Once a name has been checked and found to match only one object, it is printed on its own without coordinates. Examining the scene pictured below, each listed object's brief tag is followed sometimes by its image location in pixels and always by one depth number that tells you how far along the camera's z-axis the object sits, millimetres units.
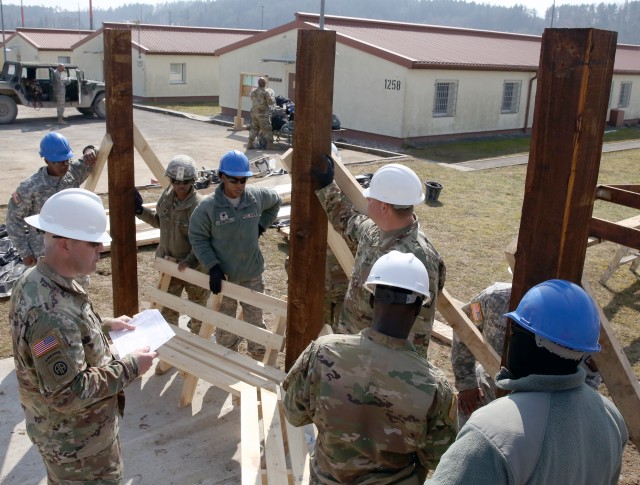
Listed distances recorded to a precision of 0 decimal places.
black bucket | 12212
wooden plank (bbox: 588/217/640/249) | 3229
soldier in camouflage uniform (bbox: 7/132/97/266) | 5266
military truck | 21062
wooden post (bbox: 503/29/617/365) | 2307
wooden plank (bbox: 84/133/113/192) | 5023
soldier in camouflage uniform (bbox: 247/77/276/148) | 17688
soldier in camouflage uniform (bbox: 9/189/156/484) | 2686
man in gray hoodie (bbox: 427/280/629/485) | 1682
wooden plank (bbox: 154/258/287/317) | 4590
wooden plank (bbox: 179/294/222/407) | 4746
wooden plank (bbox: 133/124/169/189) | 5246
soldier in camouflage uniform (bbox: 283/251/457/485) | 2283
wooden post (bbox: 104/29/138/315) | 4805
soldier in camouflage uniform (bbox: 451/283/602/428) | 3779
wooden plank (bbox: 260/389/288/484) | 3436
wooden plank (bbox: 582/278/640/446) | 2801
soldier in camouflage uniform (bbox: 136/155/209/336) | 5176
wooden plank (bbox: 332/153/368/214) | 3777
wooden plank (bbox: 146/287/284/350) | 4574
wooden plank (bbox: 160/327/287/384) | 4426
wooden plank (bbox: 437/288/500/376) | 3537
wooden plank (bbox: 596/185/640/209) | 3551
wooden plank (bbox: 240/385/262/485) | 3451
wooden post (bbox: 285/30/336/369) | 3454
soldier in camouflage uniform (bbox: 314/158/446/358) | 3361
